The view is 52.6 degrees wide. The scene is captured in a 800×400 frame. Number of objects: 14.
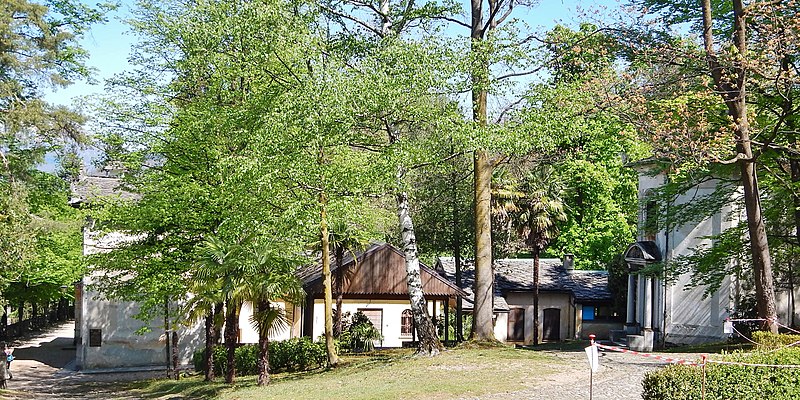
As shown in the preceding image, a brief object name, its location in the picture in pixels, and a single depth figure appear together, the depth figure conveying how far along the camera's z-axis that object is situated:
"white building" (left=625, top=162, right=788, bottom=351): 29.08
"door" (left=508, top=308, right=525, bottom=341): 42.00
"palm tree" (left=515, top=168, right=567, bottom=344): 38.09
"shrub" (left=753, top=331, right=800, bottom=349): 16.19
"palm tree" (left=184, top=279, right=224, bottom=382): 20.89
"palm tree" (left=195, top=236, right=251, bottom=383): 20.20
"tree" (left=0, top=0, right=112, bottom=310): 27.75
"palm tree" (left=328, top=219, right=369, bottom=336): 23.59
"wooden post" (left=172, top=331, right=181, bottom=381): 28.04
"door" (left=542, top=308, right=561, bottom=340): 42.38
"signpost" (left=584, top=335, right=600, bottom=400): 12.40
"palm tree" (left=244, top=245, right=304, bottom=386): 20.09
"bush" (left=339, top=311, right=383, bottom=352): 29.89
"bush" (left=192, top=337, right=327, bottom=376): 24.34
